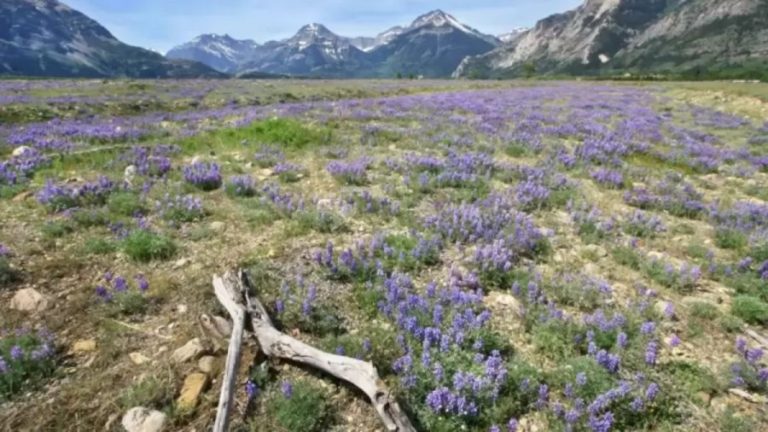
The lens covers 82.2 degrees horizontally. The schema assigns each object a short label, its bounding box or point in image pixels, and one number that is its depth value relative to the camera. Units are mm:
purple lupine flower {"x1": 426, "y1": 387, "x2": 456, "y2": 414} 3967
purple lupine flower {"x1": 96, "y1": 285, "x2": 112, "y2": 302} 5358
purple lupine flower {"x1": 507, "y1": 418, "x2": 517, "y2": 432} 3906
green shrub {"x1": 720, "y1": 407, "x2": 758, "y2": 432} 3881
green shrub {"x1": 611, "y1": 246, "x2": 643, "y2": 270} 6867
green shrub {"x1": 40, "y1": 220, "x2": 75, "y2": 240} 6766
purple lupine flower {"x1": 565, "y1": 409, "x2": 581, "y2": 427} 3871
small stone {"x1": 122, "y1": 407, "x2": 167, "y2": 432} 3750
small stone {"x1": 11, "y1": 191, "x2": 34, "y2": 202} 8195
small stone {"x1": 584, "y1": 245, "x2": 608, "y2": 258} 7157
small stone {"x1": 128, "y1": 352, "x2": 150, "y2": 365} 4457
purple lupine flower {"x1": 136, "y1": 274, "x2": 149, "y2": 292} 5551
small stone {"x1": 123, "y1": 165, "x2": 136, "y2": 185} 9456
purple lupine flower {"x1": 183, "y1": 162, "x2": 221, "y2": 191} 9398
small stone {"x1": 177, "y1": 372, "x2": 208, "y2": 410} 4000
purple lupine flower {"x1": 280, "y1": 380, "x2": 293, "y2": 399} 4030
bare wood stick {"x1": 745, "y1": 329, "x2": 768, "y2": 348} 5090
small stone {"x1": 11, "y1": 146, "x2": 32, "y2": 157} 11706
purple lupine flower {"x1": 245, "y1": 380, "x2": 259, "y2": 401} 4051
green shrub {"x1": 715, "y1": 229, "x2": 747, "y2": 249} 7562
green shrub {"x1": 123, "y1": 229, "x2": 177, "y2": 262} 6324
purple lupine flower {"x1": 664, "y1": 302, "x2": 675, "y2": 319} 5562
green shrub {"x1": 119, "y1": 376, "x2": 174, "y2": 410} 3934
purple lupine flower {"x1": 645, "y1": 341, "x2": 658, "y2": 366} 4613
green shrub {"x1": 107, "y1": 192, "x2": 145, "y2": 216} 7776
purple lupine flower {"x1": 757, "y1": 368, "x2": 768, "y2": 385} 4371
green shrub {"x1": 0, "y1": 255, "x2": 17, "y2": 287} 5516
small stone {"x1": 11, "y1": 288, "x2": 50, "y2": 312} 5137
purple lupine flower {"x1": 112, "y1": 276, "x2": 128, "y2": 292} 5516
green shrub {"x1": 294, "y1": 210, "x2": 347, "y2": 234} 7441
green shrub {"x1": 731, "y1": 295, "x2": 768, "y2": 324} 5531
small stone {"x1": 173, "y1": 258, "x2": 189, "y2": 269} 6199
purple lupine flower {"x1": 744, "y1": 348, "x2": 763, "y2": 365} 4691
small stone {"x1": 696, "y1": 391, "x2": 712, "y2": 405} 4285
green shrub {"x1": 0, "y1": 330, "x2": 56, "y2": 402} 4027
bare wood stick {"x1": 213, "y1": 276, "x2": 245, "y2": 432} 3507
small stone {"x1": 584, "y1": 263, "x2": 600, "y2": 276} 6621
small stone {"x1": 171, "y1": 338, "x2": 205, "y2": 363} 4465
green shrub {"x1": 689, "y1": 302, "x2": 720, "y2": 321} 5559
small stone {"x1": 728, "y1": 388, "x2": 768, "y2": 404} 4285
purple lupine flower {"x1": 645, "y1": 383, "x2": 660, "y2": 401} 4113
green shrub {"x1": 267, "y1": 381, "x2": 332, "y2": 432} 3816
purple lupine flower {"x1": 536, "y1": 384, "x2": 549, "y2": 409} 4152
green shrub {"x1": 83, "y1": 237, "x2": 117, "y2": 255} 6434
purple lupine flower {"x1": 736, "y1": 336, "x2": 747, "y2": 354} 4875
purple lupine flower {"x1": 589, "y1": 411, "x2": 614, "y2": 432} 3791
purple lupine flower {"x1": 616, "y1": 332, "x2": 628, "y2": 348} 4789
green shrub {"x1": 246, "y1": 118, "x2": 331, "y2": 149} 13406
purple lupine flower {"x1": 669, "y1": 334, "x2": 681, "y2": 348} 5000
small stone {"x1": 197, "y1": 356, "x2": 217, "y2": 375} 4348
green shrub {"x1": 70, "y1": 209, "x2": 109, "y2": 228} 7239
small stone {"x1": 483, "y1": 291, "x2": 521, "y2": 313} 5730
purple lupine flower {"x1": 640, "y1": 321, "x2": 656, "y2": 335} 5008
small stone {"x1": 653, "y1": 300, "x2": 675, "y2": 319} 5562
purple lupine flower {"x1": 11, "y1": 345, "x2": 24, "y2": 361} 4156
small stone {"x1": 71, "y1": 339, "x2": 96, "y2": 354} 4570
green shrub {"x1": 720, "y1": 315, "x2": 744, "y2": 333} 5328
